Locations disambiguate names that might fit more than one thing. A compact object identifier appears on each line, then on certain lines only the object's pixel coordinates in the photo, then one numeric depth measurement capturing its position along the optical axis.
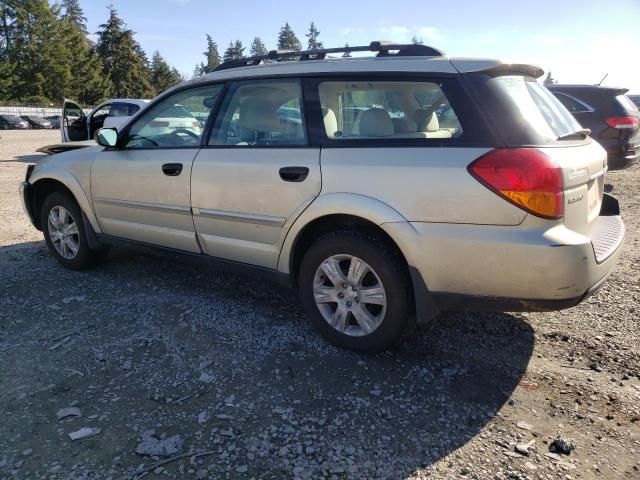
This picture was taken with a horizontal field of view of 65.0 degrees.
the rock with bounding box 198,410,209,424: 2.59
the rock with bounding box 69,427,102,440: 2.46
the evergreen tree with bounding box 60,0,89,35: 101.88
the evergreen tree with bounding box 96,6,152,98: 76.38
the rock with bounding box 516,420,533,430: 2.52
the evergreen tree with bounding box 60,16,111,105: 65.56
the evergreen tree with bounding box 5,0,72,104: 61.09
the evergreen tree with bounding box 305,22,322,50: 125.25
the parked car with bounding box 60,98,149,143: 13.00
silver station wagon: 2.63
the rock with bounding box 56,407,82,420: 2.63
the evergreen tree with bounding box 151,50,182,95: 90.00
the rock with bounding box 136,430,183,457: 2.36
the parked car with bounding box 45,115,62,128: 43.16
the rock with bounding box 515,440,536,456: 2.35
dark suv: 7.61
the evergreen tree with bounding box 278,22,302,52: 121.64
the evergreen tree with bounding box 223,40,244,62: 109.50
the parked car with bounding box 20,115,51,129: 42.62
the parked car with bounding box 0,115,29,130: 39.09
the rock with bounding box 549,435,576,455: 2.35
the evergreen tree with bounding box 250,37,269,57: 132.24
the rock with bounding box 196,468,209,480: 2.21
